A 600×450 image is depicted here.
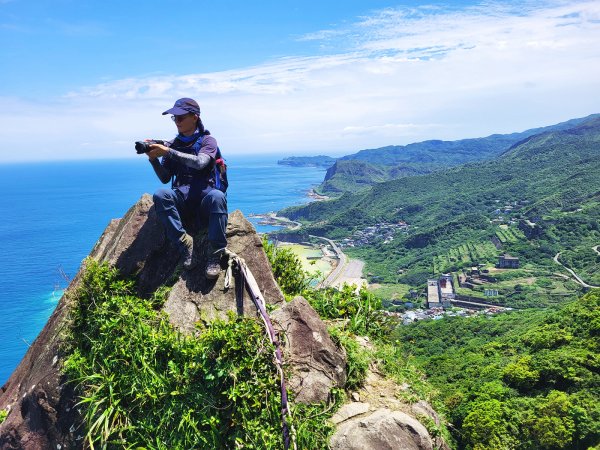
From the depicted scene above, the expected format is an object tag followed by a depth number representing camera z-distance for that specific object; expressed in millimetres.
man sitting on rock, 4906
